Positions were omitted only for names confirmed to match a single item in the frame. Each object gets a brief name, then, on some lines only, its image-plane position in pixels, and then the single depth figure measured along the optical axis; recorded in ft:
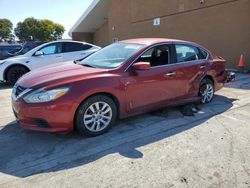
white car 19.92
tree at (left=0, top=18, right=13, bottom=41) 158.94
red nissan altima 8.70
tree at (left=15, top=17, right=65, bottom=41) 155.34
